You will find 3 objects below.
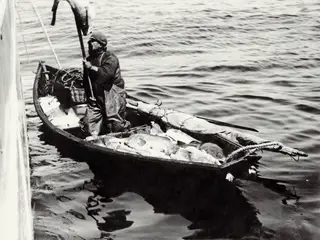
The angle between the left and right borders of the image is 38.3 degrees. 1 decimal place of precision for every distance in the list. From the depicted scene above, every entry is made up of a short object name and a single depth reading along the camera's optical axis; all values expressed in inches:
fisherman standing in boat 349.7
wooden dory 293.0
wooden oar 354.6
